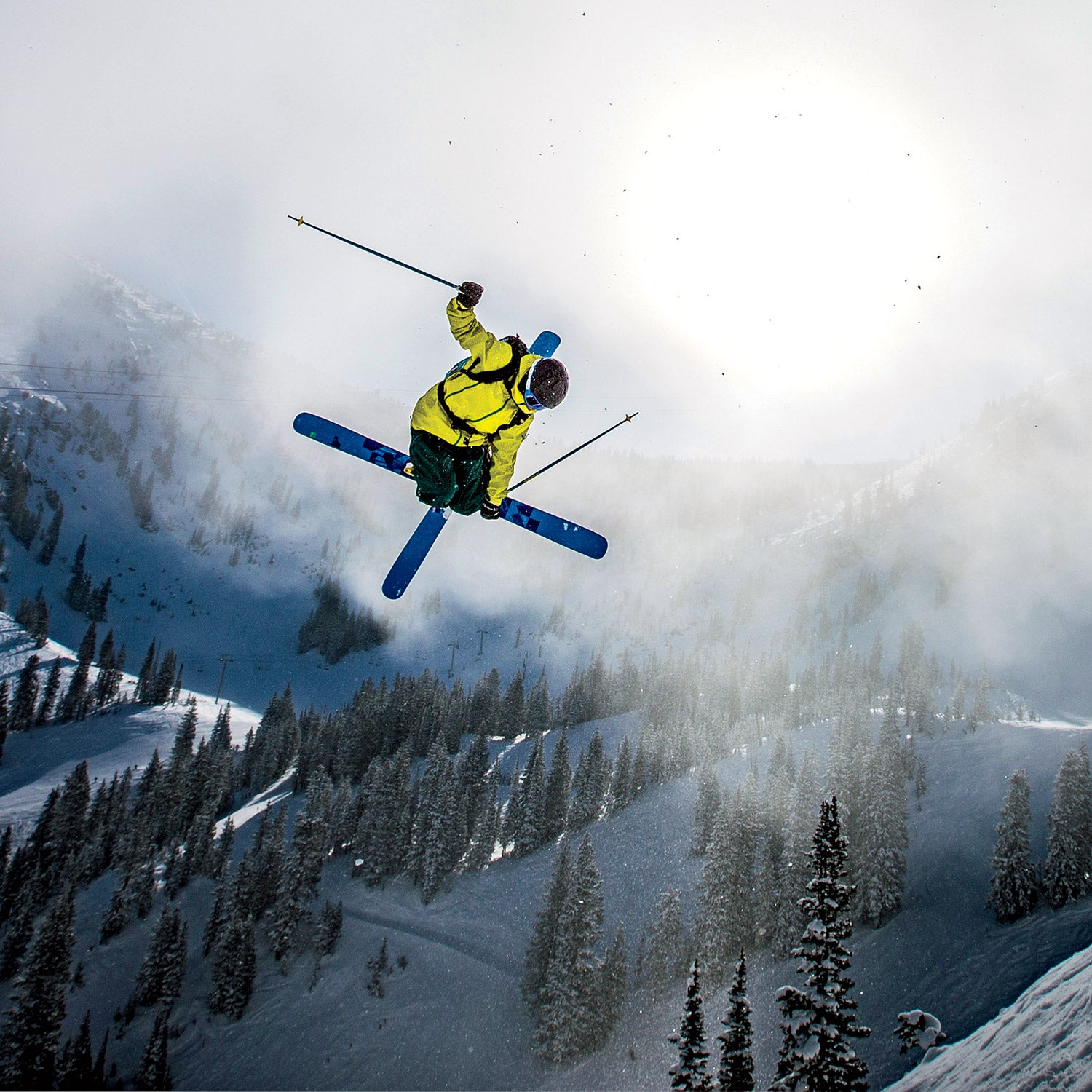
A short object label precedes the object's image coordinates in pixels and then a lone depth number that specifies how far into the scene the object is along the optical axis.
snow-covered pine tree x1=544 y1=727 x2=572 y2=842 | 68.21
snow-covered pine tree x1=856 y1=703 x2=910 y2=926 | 47.44
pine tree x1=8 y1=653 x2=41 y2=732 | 87.31
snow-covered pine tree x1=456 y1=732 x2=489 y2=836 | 66.44
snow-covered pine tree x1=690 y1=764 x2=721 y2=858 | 63.22
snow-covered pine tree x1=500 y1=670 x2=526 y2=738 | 101.62
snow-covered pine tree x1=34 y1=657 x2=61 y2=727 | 89.69
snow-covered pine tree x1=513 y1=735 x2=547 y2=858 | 65.50
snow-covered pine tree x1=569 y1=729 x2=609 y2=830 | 69.75
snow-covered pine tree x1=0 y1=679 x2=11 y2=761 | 82.62
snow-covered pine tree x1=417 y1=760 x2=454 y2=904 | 58.88
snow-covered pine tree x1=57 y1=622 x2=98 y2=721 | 91.81
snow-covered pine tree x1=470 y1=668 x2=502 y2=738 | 98.88
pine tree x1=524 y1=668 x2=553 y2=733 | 103.31
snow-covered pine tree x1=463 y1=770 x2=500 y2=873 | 62.97
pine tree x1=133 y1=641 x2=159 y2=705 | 103.19
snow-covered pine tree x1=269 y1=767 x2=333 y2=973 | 52.56
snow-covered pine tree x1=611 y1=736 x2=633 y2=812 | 73.88
